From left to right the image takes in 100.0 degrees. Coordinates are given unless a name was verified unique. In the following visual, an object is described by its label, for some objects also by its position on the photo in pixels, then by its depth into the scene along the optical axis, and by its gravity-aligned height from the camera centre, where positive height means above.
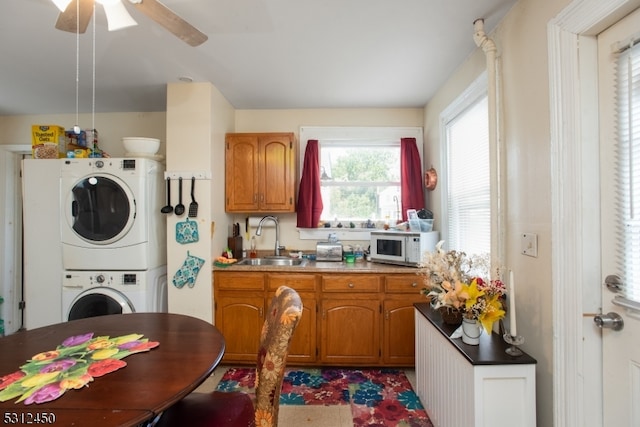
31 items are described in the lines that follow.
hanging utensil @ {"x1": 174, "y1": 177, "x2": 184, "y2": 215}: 2.34 +0.11
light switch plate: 1.30 -0.15
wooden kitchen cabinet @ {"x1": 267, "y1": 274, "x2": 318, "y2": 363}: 2.31 -0.90
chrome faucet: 2.88 -0.12
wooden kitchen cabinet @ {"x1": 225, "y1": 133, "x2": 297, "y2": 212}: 2.69 +0.46
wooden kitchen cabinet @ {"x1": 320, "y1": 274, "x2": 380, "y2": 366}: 2.28 -0.88
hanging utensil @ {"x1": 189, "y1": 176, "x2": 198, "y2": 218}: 2.36 +0.11
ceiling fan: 1.10 +0.87
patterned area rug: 1.79 -1.34
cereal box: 2.41 +0.73
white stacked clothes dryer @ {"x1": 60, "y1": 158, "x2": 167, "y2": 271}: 2.21 +0.04
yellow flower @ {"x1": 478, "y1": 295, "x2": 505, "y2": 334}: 1.21 -0.45
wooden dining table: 0.75 -0.55
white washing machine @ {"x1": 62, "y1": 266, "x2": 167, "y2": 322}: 2.20 -0.61
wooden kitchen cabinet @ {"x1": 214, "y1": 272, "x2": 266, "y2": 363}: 2.36 -0.83
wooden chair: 1.03 -0.72
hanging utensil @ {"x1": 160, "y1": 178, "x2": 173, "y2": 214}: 2.31 +0.11
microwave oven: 2.28 -0.26
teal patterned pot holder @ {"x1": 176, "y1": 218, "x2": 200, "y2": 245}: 2.36 -0.13
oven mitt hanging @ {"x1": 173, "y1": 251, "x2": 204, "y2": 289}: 2.34 -0.48
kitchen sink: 2.73 -0.45
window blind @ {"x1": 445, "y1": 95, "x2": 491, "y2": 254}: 1.89 +0.28
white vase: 1.32 -0.58
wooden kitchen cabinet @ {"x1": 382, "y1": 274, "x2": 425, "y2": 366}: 2.26 -0.87
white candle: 1.18 -0.43
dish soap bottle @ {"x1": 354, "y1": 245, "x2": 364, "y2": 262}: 2.75 -0.39
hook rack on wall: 2.35 +0.38
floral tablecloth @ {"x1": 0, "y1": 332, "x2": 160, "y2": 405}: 0.84 -0.54
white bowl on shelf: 2.36 +0.65
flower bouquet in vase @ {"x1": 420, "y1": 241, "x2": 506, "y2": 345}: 1.24 -0.36
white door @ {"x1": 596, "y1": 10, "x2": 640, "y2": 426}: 1.00 -0.22
